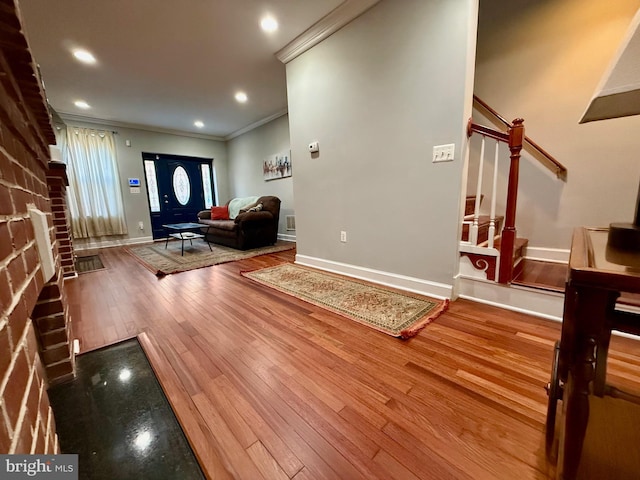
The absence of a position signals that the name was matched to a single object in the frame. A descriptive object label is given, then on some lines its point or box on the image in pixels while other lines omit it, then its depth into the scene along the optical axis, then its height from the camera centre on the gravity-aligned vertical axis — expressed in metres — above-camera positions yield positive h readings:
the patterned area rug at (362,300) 1.65 -0.75
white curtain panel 4.35 +0.55
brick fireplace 0.37 -0.08
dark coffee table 3.91 -0.31
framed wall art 4.70 +0.80
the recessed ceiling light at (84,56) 2.64 +1.68
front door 5.37 +0.50
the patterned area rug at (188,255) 3.23 -0.68
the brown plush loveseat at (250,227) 4.03 -0.32
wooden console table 0.52 -0.29
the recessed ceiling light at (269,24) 2.29 +1.69
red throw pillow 5.05 -0.08
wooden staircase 1.73 -0.28
